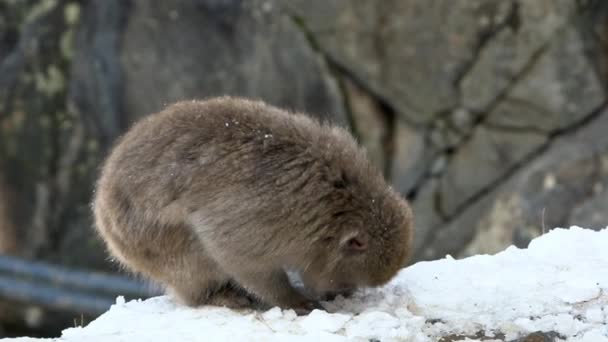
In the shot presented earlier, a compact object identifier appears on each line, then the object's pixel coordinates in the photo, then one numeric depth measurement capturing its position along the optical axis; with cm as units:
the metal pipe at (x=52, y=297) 1619
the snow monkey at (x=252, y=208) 768
